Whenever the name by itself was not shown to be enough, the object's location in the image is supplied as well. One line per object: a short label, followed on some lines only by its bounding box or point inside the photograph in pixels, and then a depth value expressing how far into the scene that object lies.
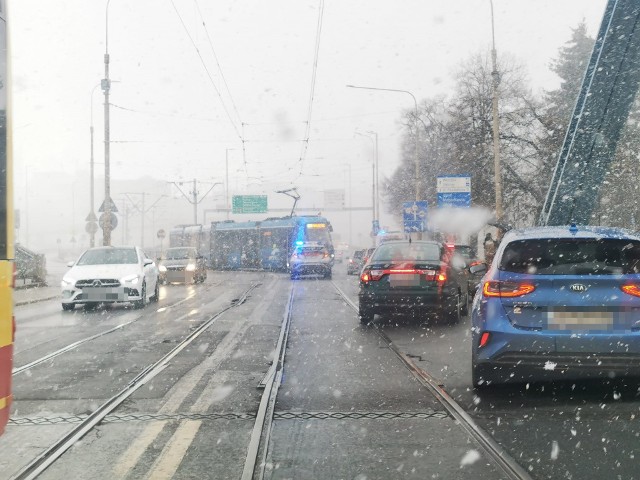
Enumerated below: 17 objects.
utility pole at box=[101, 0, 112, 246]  27.78
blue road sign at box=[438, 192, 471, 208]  29.20
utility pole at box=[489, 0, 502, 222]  22.44
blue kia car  5.91
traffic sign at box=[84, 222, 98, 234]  33.28
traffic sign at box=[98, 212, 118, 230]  29.18
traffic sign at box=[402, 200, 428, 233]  32.81
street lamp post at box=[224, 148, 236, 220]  57.14
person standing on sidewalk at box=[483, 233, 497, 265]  17.99
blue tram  40.62
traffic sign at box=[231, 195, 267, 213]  58.38
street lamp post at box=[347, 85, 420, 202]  30.69
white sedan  15.68
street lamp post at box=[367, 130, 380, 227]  50.38
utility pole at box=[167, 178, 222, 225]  52.78
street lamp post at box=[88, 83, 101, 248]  32.47
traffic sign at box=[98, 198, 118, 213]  28.74
